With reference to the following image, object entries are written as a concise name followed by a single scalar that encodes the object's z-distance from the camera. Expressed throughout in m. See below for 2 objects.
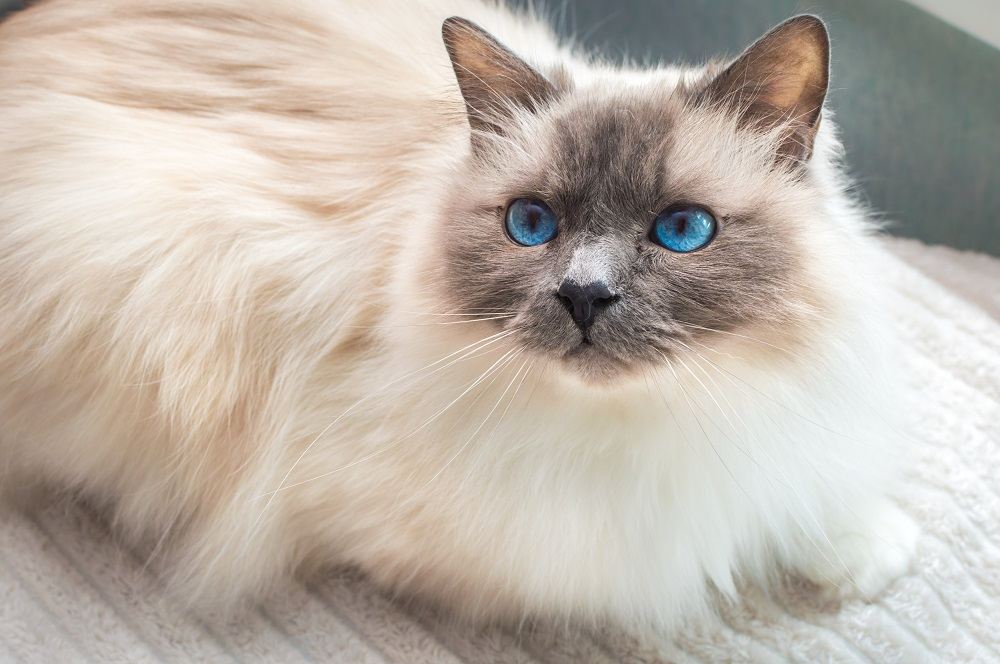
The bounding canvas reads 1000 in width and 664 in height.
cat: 0.55
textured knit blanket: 0.62
